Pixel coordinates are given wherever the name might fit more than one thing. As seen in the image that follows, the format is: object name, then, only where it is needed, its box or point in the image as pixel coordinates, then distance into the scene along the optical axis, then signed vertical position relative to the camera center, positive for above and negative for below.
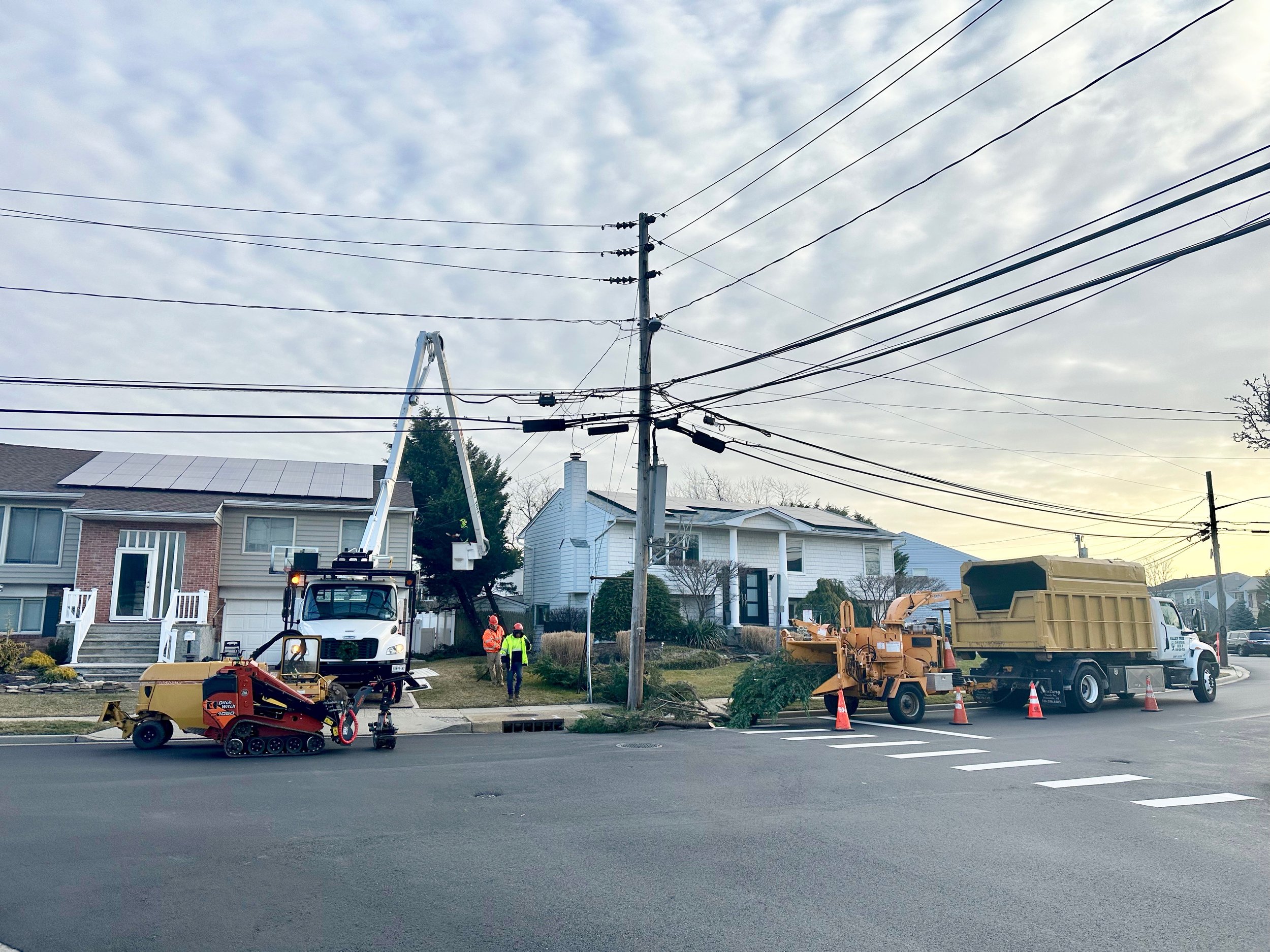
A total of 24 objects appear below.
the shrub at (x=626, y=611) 30.03 +0.83
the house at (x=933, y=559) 58.91 +4.86
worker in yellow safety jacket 19.98 -0.46
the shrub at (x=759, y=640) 30.70 -0.12
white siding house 34.72 +3.52
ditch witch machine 12.84 -1.04
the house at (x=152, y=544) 25.06 +2.70
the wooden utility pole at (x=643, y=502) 19.14 +2.83
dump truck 20.17 +0.01
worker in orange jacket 21.80 -0.21
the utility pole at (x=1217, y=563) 40.62 +3.20
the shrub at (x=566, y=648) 23.05 -0.28
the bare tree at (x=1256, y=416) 22.30 +5.26
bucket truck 17.88 +0.47
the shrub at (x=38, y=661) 22.16 -0.57
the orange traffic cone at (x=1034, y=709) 18.81 -1.46
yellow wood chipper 18.02 -0.46
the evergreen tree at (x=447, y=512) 37.31 +5.00
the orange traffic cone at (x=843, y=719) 16.78 -1.49
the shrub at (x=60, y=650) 24.17 -0.34
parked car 51.69 -0.45
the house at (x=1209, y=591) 99.56 +4.96
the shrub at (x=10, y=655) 21.36 -0.43
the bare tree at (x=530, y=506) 63.94 +8.86
